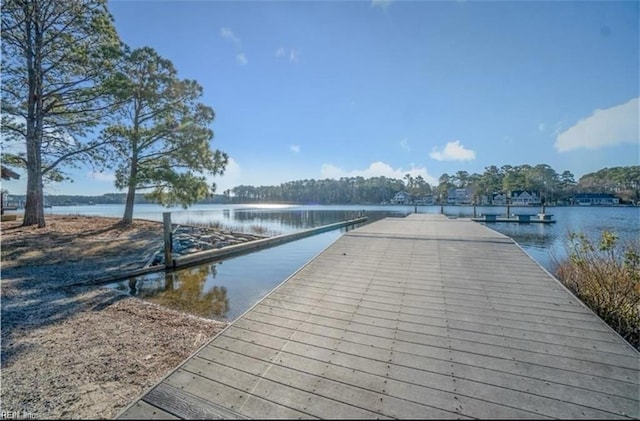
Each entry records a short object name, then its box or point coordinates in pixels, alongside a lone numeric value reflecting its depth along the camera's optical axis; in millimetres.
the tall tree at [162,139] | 11695
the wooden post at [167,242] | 6884
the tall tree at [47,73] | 8914
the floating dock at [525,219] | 20670
